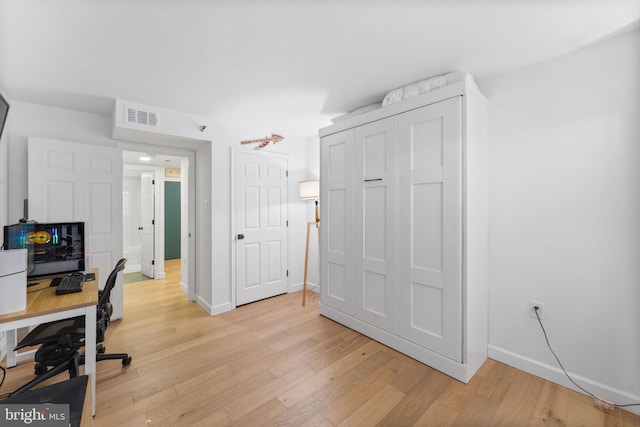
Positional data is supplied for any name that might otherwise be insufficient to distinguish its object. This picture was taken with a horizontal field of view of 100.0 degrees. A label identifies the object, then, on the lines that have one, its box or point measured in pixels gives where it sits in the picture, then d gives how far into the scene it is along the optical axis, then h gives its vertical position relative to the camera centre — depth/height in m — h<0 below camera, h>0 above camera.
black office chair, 1.83 -0.88
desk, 1.51 -0.57
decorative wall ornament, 3.57 +1.00
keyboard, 1.86 -0.50
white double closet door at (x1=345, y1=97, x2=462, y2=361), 2.07 -0.10
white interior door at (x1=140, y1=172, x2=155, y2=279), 4.98 -0.18
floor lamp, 3.51 +0.30
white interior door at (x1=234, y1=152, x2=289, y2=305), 3.52 -0.16
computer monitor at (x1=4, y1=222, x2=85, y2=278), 2.04 -0.24
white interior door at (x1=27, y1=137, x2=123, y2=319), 2.64 +0.25
